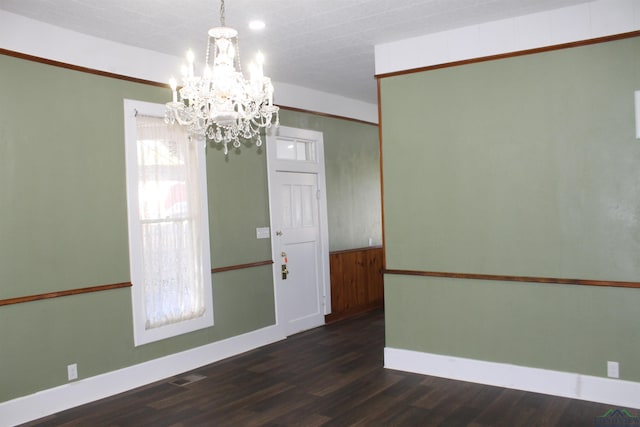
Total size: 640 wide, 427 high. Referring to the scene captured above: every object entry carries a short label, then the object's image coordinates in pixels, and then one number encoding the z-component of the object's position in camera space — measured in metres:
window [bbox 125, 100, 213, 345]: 4.24
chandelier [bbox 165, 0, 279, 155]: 2.83
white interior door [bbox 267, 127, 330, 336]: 5.63
